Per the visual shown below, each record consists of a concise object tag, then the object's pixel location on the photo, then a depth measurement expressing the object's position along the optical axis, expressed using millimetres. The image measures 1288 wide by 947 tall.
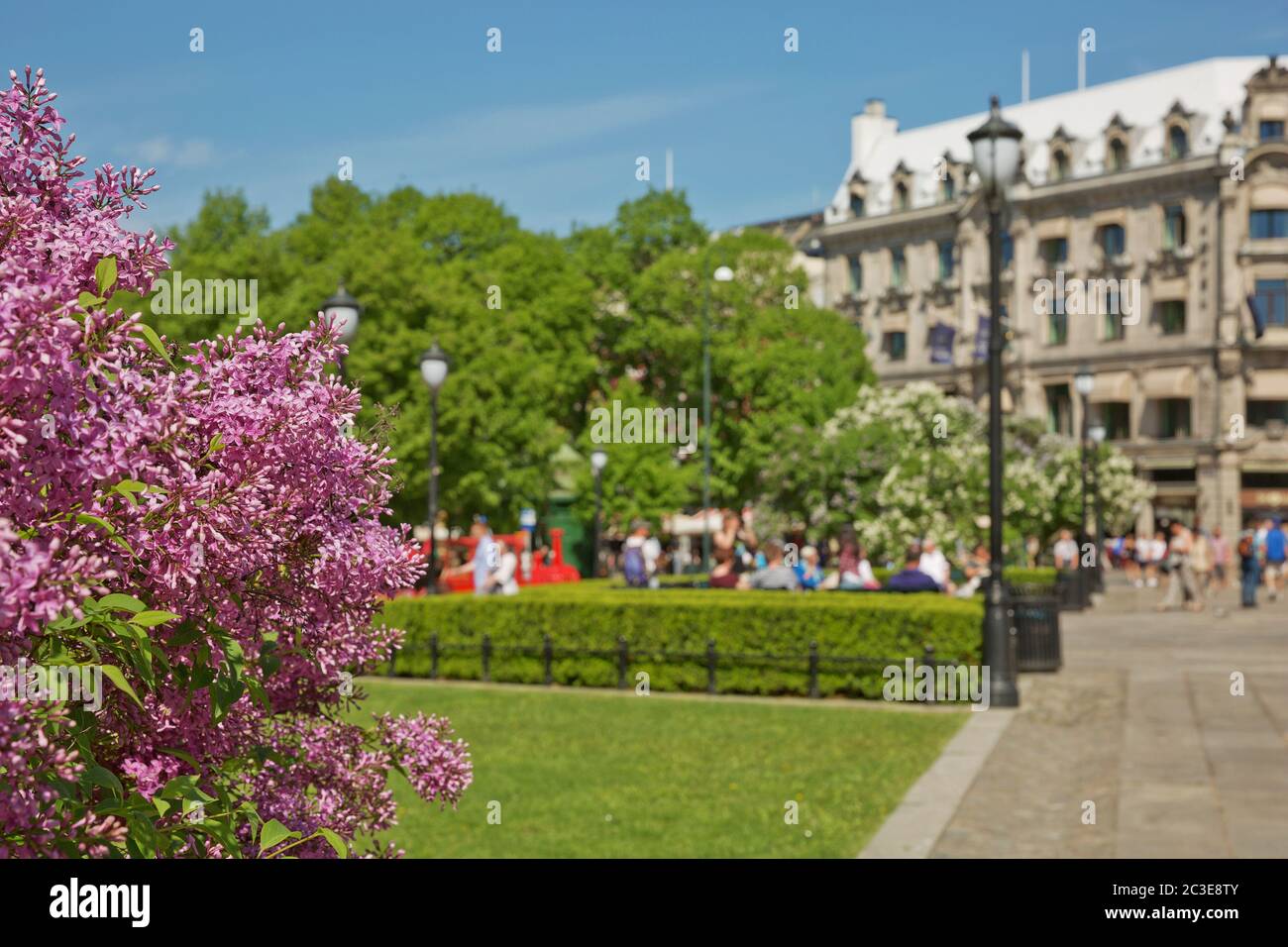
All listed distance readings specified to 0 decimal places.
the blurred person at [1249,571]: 34281
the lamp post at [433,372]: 22812
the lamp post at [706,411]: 43141
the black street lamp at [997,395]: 16344
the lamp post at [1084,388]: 37406
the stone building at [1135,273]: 61500
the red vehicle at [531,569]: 39625
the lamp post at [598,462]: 42094
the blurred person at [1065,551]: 41375
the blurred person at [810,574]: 26797
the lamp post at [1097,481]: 41188
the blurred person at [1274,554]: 38219
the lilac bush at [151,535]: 1887
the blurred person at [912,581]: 21734
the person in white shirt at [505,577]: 23703
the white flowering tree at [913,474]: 41125
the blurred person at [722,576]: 22938
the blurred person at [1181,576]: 34875
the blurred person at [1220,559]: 43344
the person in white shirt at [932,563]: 26047
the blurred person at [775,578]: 21344
